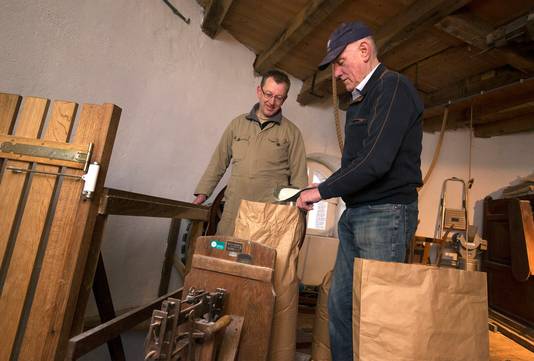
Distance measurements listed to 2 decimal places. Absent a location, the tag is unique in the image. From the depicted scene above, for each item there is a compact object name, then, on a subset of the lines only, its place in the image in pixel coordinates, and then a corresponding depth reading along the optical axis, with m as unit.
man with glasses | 1.79
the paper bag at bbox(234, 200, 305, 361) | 1.17
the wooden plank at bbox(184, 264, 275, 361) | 1.03
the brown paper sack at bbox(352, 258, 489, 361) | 0.79
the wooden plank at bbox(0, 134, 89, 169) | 1.05
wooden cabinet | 2.71
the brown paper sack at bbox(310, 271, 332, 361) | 1.35
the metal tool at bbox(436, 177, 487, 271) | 3.09
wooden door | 0.97
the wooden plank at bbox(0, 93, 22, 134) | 1.10
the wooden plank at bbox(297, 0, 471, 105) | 1.88
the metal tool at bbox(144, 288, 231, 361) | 0.72
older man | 1.00
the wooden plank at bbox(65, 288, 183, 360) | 0.85
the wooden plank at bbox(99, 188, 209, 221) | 1.07
